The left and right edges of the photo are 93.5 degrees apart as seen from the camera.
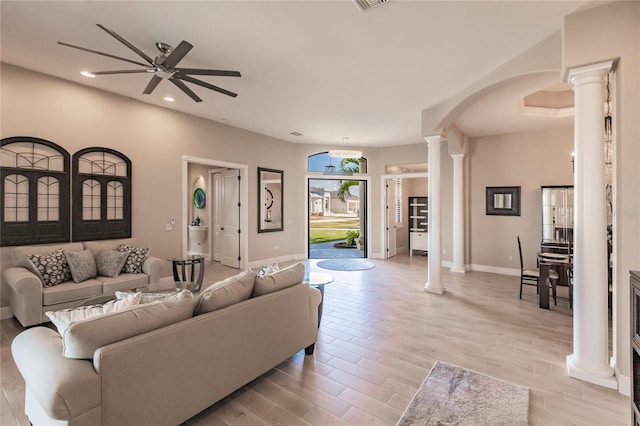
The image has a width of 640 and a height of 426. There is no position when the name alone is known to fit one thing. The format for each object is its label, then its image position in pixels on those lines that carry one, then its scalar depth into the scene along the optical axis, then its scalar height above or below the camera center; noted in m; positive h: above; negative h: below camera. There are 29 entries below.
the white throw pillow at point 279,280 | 2.51 -0.59
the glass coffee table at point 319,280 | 3.45 -0.84
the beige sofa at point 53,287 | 3.30 -0.88
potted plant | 10.66 -0.84
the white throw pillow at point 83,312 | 1.75 -0.59
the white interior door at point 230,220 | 7.05 -0.15
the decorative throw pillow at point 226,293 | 2.12 -0.59
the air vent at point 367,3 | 2.49 +1.76
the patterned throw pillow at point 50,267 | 3.59 -0.65
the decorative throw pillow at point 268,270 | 2.89 -0.56
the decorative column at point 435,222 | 5.07 -0.14
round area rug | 7.06 -1.26
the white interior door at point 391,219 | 8.61 -0.16
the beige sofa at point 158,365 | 1.46 -0.88
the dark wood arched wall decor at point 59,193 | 3.79 +0.28
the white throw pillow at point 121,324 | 1.54 -0.62
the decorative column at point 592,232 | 2.52 -0.15
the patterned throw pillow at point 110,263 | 4.09 -0.68
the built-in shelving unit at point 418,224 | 9.03 -0.33
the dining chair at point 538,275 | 4.38 -0.94
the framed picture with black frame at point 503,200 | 6.50 +0.30
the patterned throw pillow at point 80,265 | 3.79 -0.66
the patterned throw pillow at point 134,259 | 4.27 -0.66
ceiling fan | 2.74 +1.45
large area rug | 2.05 -1.40
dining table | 4.29 -0.86
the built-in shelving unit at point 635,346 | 1.62 -0.72
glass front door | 9.09 -0.27
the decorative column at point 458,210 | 6.69 +0.09
